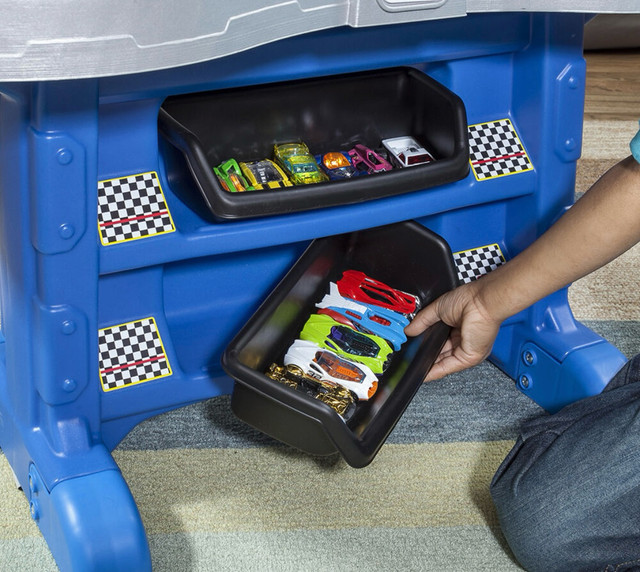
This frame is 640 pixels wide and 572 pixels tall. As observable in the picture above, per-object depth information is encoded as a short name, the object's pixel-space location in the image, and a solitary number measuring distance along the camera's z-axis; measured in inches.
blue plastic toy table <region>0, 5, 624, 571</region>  40.1
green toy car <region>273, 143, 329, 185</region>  46.4
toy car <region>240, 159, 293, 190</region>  46.3
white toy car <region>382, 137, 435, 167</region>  47.7
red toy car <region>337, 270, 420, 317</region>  49.5
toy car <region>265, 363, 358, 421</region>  46.0
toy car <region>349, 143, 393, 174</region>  47.8
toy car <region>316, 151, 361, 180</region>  47.3
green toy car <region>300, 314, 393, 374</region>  47.8
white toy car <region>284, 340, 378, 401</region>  46.6
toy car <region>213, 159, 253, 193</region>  45.8
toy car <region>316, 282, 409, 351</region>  48.6
